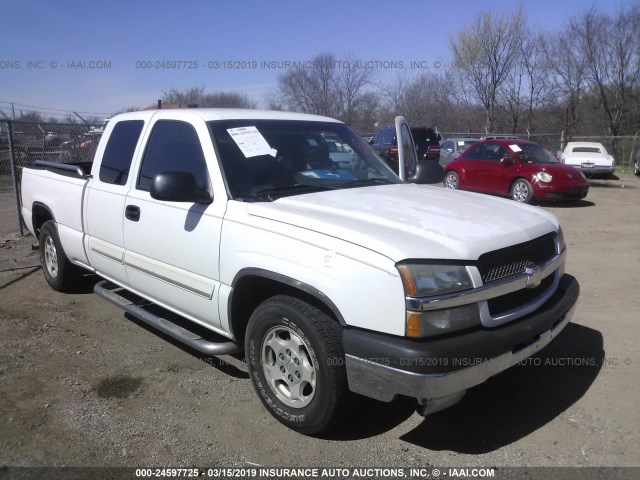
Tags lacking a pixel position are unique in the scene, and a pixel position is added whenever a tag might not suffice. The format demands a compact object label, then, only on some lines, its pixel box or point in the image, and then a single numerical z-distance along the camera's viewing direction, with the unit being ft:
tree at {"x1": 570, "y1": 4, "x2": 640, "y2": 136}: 113.80
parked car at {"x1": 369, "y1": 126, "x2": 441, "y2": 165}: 58.34
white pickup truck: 8.59
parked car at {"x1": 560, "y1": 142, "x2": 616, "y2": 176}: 62.69
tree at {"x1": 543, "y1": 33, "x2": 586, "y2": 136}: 120.98
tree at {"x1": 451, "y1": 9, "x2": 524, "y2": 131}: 116.67
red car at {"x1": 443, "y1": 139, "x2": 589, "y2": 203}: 41.68
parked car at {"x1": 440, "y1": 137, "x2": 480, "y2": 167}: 60.90
